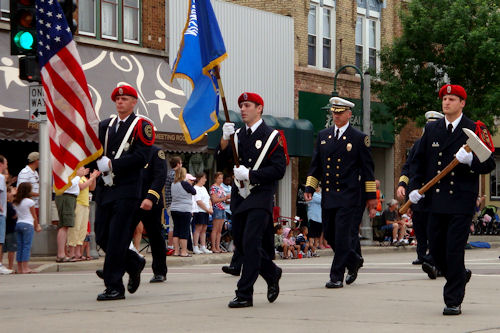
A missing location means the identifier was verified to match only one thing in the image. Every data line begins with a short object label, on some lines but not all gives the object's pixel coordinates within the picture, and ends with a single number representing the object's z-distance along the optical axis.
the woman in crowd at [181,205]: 20.64
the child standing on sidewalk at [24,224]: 16.64
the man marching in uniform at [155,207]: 11.14
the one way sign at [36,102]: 17.16
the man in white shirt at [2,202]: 16.14
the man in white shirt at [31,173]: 18.41
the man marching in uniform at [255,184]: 10.30
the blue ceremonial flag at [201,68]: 11.06
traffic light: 13.84
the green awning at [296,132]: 30.77
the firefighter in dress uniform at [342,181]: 12.50
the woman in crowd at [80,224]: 18.81
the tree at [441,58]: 32.41
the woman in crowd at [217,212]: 22.71
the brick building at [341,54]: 33.41
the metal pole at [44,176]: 18.77
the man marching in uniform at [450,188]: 9.57
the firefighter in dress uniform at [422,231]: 13.82
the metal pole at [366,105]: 28.23
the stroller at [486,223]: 35.88
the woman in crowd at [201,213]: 21.83
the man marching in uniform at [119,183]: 10.73
